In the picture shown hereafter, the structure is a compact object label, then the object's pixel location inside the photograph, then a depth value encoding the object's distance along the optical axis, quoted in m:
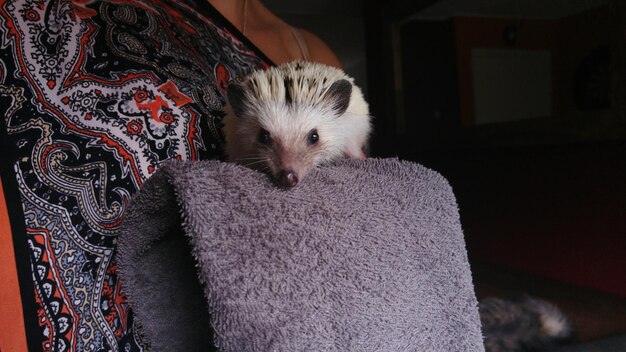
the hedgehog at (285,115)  0.22
